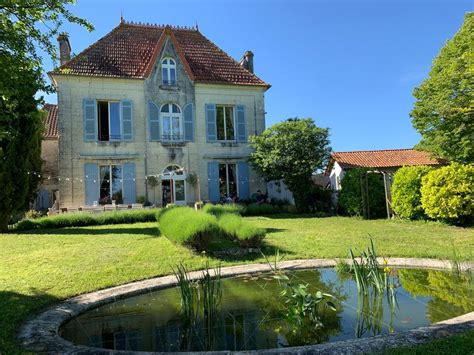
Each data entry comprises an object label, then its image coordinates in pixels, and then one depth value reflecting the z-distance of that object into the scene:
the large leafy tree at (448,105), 16.77
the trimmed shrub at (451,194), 11.48
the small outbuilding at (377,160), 20.19
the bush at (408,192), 13.05
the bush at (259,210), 16.52
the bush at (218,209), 11.05
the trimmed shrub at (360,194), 14.99
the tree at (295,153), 16.59
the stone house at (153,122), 17.67
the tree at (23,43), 5.46
